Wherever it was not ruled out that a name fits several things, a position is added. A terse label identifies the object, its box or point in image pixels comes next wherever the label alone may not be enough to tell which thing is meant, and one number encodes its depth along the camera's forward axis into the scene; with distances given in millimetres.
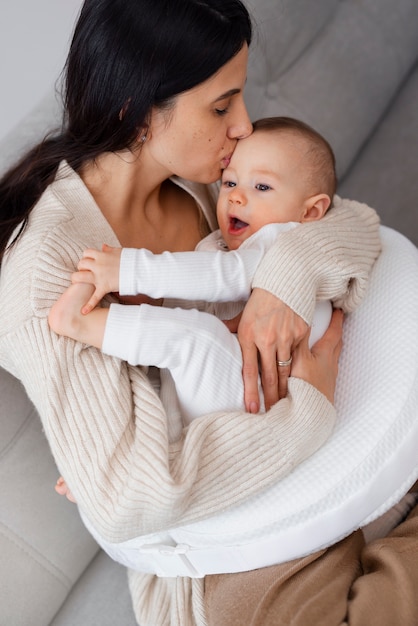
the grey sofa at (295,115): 1379
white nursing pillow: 1139
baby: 1074
